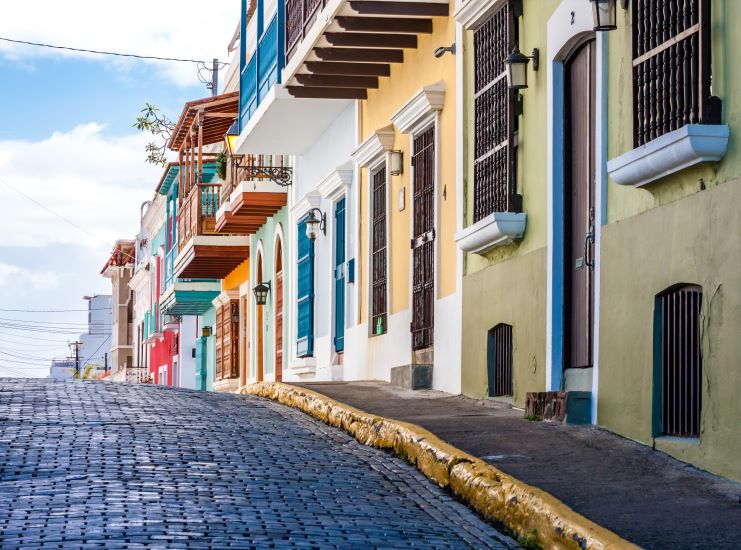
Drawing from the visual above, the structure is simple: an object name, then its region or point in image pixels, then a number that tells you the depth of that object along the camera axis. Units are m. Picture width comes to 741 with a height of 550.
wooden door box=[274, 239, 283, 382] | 23.98
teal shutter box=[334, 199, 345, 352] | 19.34
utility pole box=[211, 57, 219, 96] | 42.96
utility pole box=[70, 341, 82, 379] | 81.64
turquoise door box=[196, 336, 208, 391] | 35.91
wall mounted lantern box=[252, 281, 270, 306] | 25.27
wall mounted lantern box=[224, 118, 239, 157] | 24.20
